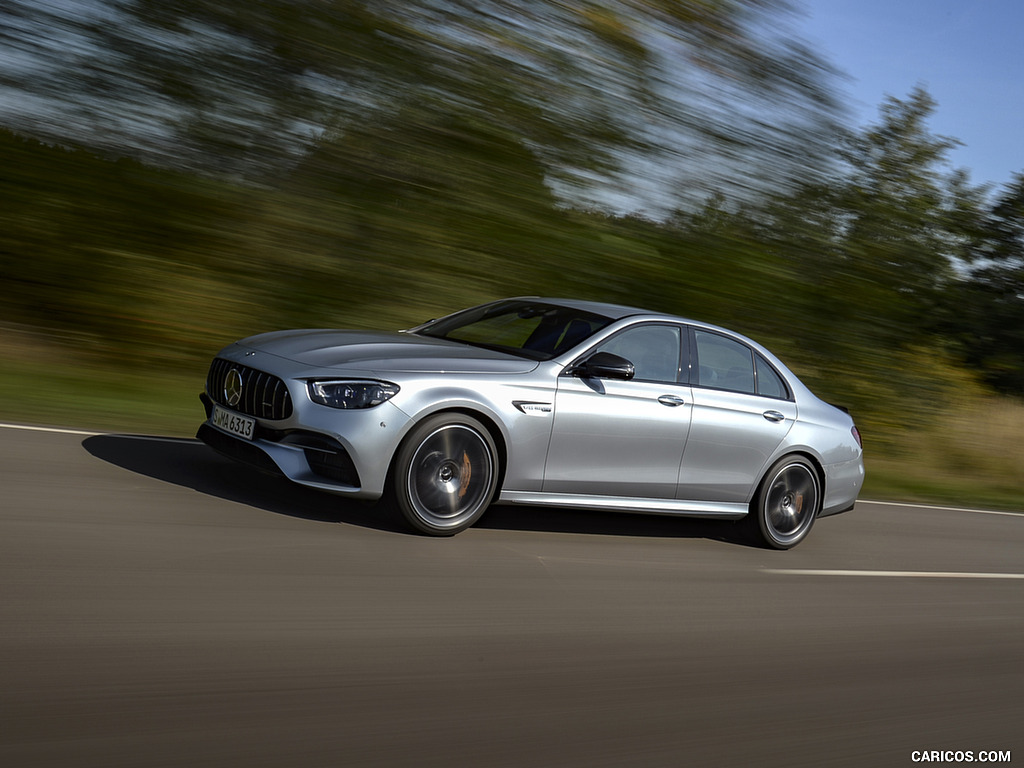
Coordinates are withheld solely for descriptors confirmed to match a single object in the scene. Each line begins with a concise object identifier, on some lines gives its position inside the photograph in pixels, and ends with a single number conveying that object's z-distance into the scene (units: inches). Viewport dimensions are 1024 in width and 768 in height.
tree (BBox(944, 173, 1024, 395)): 970.7
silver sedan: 220.7
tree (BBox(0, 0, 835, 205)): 450.6
